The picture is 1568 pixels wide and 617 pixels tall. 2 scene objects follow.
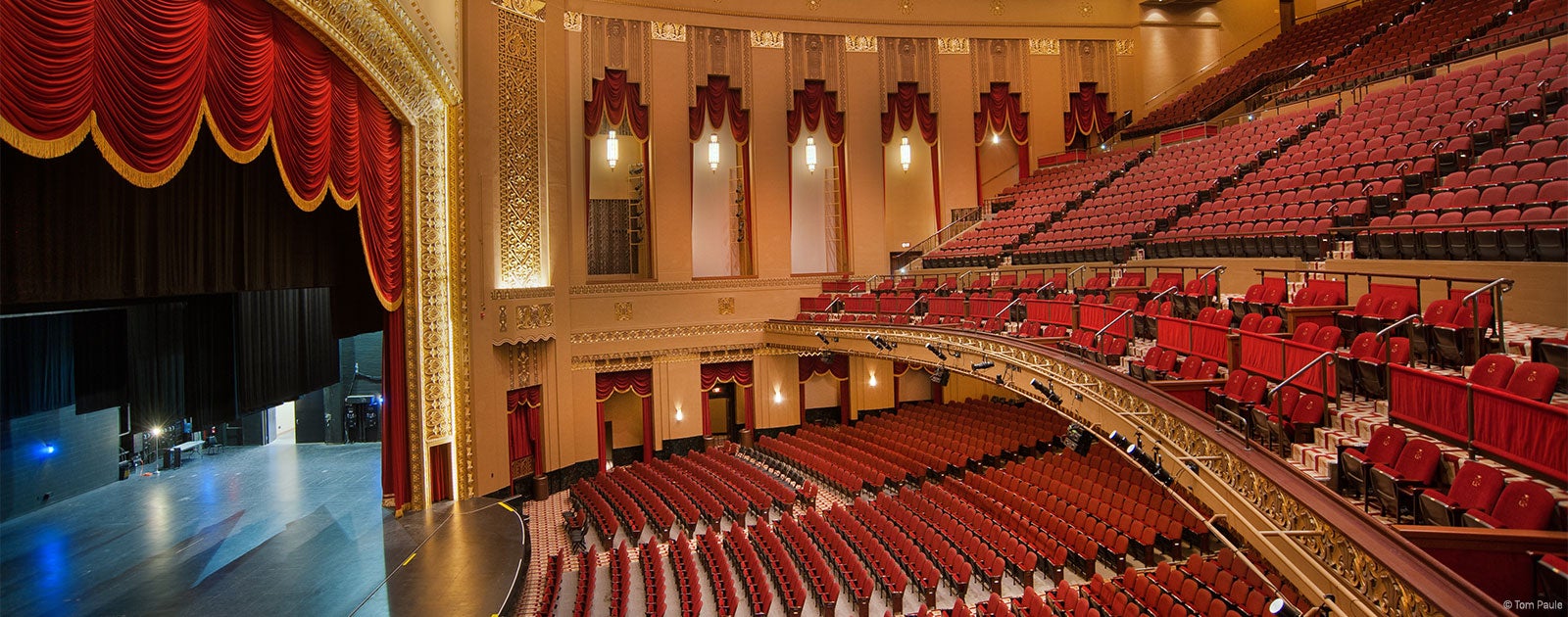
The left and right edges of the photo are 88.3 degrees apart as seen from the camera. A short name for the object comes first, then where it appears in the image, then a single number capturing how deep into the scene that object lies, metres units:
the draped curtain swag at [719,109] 13.49
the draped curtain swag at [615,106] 12.56
